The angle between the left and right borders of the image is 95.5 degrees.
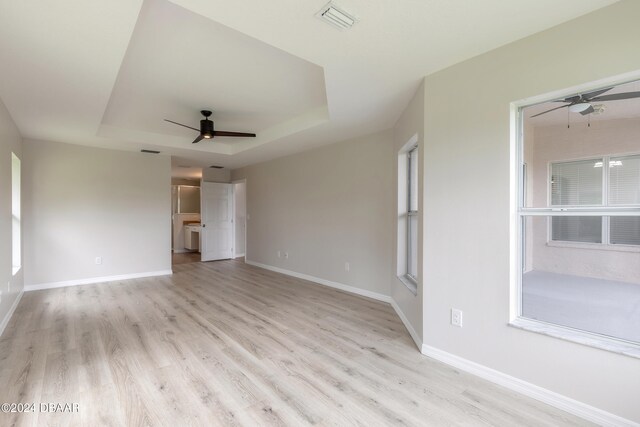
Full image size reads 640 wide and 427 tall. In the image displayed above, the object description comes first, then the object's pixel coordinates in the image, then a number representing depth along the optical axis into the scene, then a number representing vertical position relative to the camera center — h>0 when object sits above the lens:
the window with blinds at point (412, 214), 3.42 -0.03
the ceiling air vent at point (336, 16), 1.63 +1.15
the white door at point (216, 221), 7.18 -0.22
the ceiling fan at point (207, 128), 3.78 +1.10
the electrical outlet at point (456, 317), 2.28 -0.84
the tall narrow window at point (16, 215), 3.99 -0.04
